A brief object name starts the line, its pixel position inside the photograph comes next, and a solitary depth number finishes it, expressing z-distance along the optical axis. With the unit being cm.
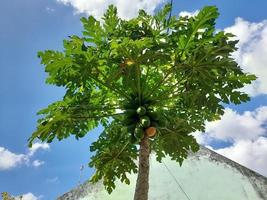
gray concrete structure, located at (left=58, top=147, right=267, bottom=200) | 523
